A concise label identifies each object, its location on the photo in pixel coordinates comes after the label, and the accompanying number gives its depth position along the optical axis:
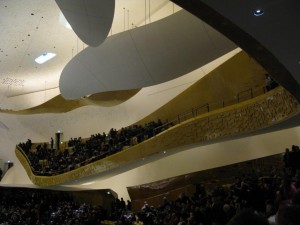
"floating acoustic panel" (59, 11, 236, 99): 10.81
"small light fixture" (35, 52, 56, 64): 20.73
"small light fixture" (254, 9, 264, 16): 4.03
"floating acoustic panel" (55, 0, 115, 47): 8.16
